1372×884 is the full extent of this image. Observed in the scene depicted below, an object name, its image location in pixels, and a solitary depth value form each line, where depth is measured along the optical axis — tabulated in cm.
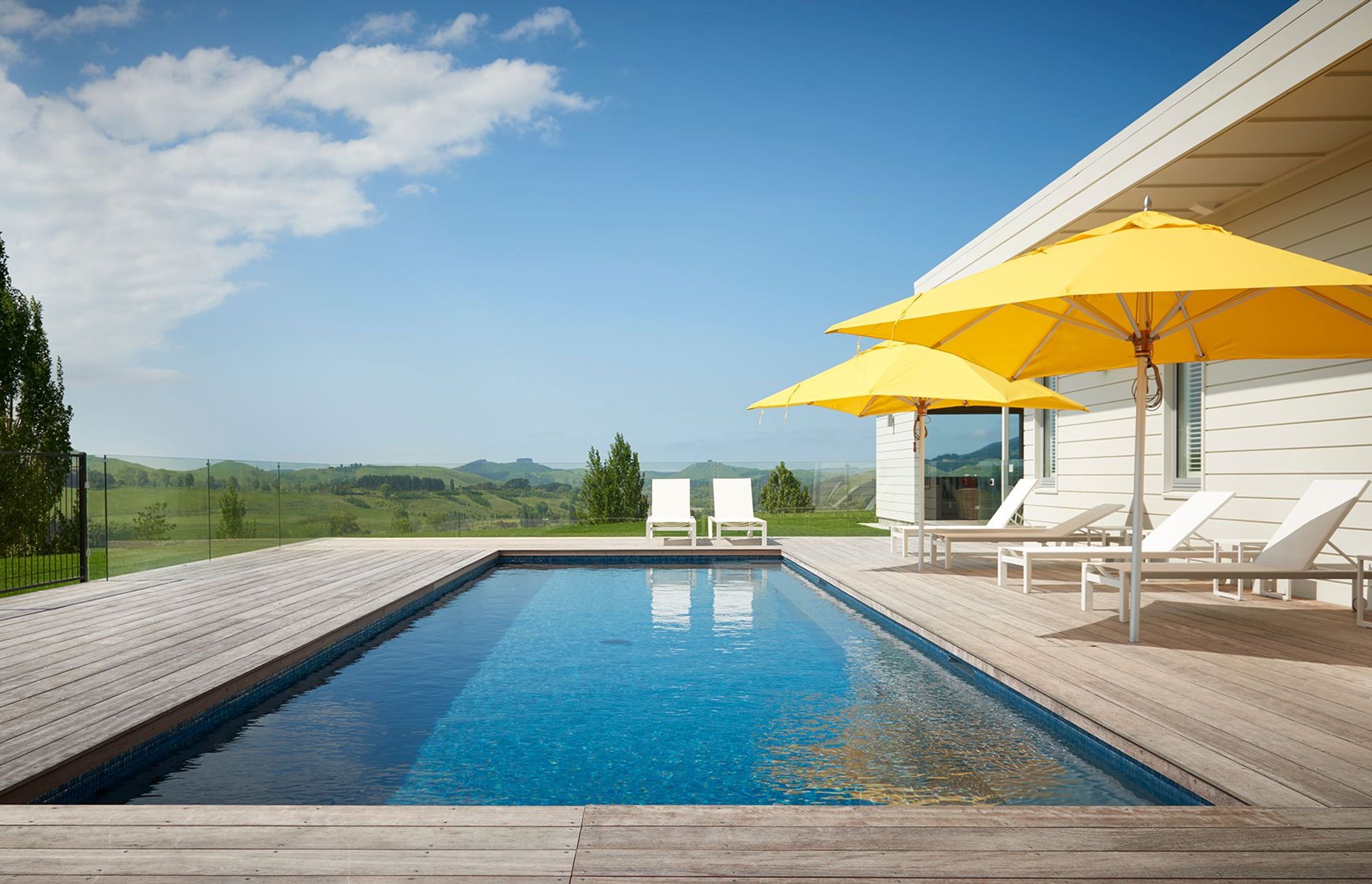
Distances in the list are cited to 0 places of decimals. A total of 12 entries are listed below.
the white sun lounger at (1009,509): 945
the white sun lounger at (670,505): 1187
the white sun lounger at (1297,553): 535
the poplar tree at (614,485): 1684
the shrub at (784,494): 1953
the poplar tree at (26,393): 1320
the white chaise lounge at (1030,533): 831
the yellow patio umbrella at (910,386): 779
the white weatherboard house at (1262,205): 531
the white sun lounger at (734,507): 1174
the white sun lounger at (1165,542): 629
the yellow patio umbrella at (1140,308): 401
